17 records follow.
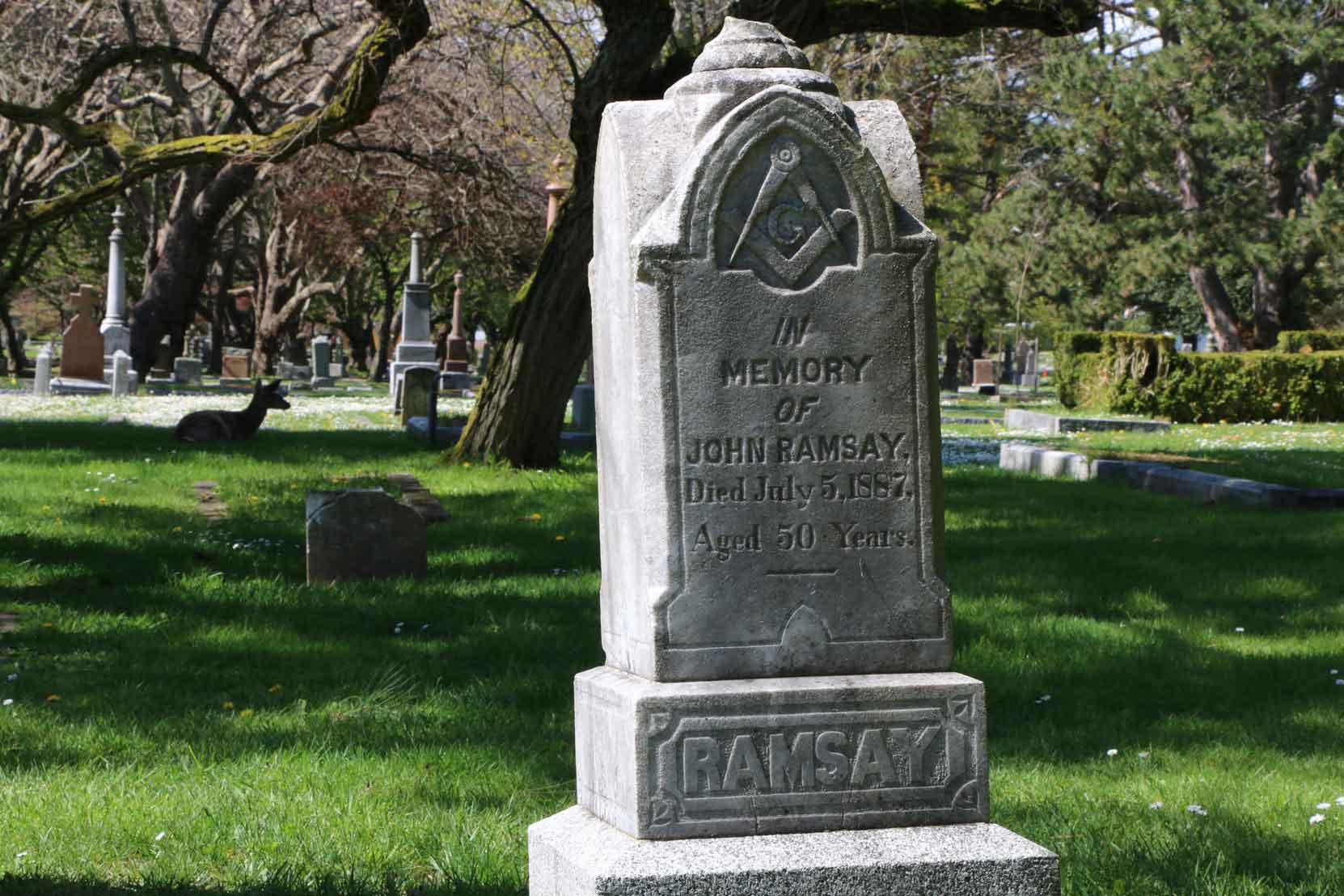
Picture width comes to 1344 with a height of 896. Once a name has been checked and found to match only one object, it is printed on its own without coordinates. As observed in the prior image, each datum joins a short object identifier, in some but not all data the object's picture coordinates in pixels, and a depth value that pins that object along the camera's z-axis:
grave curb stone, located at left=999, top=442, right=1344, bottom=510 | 13.14
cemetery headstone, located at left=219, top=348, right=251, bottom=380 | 50.66
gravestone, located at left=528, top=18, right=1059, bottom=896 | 3.71
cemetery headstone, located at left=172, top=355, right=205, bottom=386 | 39.19
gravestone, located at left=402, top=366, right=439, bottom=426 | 21.78
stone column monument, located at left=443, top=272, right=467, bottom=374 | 44.88
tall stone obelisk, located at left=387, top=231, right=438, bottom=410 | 32.84
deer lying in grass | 18.62
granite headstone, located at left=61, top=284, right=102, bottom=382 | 32.44
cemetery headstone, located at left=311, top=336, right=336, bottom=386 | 45.06
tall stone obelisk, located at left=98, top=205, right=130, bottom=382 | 34.19
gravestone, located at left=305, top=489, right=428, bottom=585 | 9.30
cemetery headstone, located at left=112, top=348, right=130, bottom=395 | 31.55
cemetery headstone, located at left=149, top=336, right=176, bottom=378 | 43.34
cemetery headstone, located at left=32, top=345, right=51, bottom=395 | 30.86
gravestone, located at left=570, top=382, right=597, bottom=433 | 22.98
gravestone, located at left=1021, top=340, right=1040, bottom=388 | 56.53
